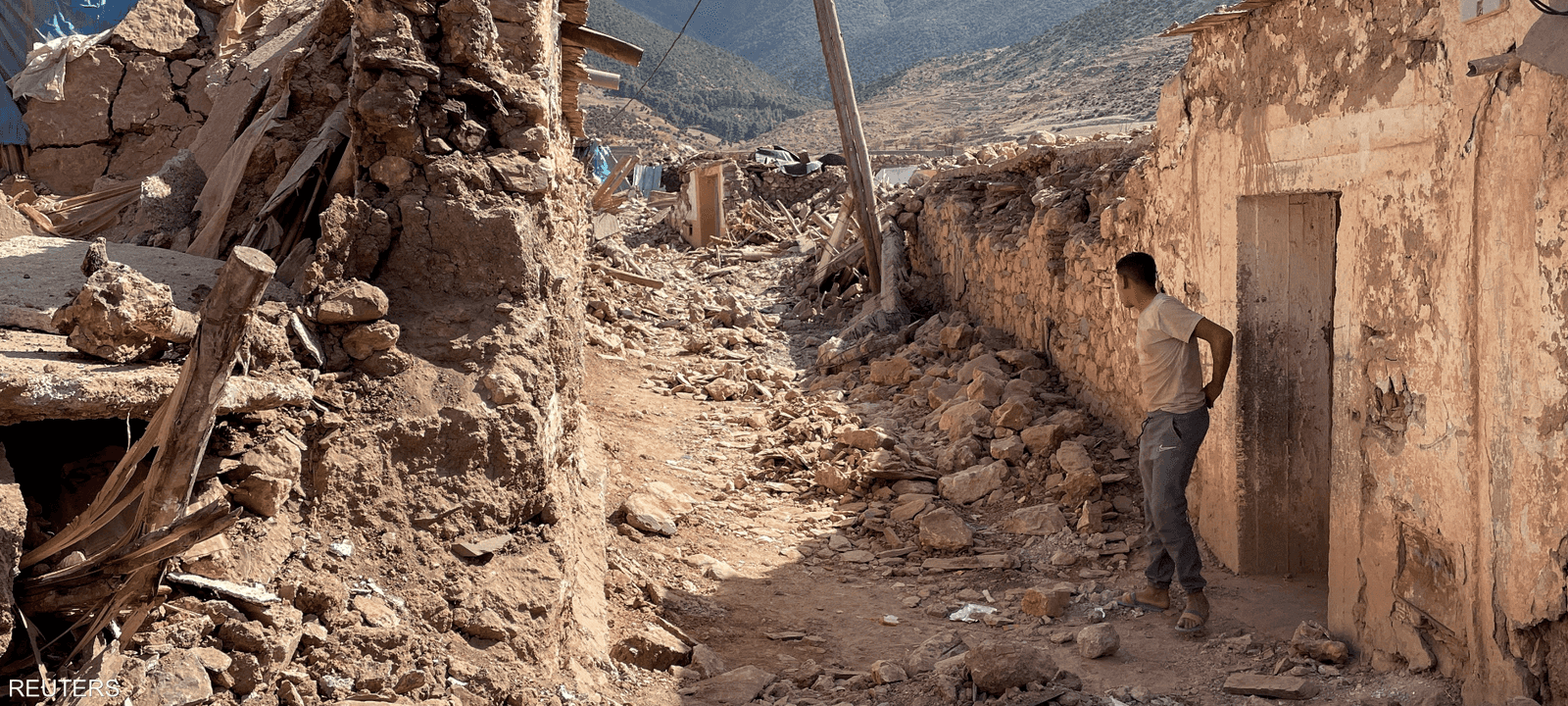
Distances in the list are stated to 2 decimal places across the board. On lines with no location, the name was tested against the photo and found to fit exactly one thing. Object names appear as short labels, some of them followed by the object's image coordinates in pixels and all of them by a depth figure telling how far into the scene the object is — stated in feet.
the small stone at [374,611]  9.43
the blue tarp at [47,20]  28.14
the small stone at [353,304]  10.49
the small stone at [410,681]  9.37
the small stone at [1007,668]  11.49
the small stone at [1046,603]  15.26
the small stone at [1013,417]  22.18
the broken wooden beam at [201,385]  7.83
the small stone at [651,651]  13.00
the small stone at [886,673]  12.78
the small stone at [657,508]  17.52
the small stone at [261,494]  9.00
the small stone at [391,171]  11.48
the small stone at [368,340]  10.65
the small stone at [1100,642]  13.33
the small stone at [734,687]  12.44
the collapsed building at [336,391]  7.89
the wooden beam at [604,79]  23.61
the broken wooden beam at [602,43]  17.86
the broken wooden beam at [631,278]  38.73
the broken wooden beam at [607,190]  38.81
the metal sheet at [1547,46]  8.58
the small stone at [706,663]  13.16
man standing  13.26
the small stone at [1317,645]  12.16
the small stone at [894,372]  28.04
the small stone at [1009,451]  21.03
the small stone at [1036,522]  18.58
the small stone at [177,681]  7.45
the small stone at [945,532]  18.33
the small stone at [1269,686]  11.53
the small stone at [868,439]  22.45
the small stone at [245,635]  8.14
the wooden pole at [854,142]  37.14
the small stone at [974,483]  20.42
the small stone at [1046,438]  20.83
